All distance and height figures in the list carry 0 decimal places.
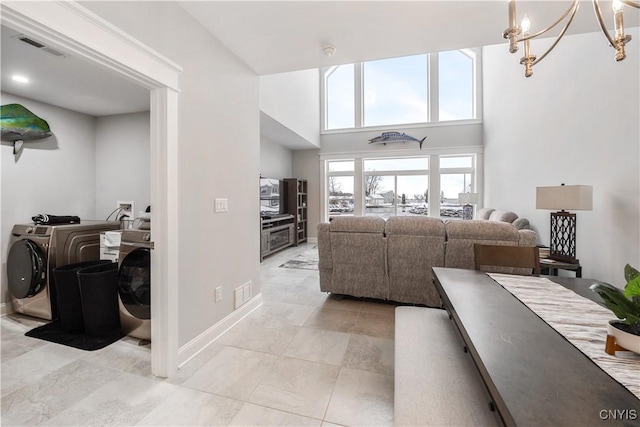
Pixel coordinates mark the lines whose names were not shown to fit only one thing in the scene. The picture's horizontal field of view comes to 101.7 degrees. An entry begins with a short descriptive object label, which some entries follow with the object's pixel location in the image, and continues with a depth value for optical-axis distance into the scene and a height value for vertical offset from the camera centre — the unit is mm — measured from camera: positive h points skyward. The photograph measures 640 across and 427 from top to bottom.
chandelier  1193 +885
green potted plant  763 -340
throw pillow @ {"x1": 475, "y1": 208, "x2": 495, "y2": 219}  4837 -133
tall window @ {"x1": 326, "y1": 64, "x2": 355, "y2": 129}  7238 +3090
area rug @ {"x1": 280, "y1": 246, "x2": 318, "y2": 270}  4465 -996
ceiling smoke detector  2205 +1352
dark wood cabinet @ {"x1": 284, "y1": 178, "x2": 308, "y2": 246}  6387 +155
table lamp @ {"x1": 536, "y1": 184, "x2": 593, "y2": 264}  2215 -15
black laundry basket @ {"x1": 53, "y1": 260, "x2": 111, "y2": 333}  2219 -757
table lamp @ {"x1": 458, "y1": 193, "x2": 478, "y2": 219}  5973 +198
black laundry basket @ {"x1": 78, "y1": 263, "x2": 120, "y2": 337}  2113 -762
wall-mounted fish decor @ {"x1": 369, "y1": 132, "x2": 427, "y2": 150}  6641 +1776
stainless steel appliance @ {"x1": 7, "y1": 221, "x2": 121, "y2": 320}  2352 -492
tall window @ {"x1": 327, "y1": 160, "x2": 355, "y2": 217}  7184 +558
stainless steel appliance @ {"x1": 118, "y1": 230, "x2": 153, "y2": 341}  2084 -594
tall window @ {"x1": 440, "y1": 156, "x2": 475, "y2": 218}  6523 +647
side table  2328 -536
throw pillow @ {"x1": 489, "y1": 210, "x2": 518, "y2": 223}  3749 -146
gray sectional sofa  2465 -441
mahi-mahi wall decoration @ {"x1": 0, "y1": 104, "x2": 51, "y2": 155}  2455 +814
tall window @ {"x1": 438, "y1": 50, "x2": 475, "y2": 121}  6531 +3084
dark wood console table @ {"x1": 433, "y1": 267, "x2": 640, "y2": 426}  602 -472
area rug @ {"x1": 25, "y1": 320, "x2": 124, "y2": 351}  2061 -1075
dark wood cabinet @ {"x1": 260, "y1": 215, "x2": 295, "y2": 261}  4895 -560
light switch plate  2131 +21
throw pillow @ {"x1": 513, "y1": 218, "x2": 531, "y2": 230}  3305 -224
